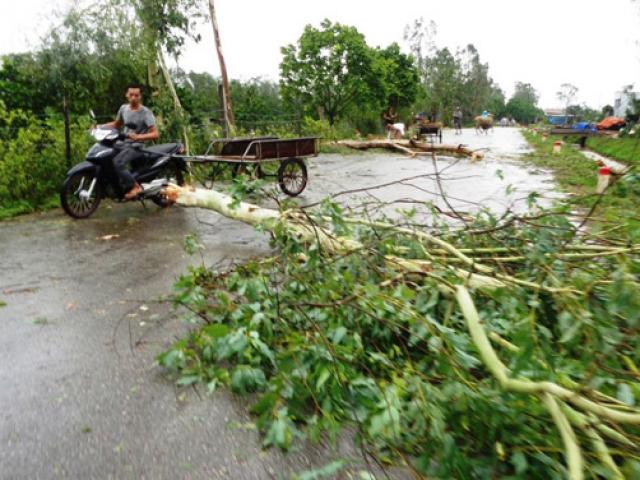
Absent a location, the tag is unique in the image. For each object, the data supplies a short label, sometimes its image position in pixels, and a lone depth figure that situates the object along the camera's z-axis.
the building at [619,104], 46.55
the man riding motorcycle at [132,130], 6.55
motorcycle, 6.42
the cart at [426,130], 23.48
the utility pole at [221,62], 16.72
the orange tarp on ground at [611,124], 31.96
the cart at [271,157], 7.72
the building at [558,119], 42.61
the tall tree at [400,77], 35.61
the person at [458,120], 45.06
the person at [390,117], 27.84
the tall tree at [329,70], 28.45
